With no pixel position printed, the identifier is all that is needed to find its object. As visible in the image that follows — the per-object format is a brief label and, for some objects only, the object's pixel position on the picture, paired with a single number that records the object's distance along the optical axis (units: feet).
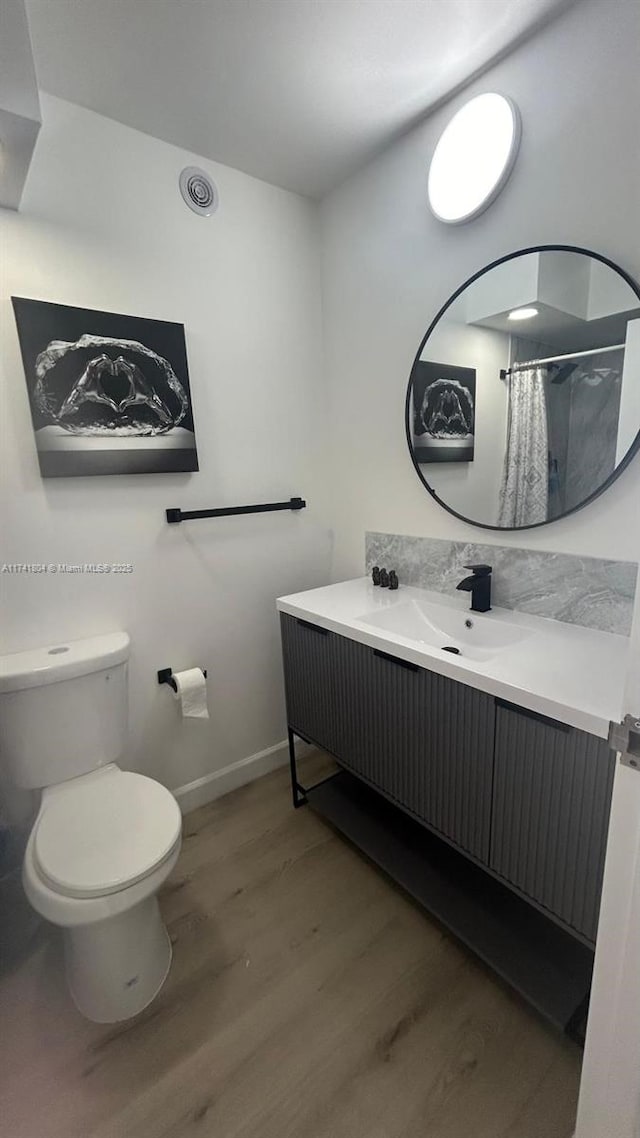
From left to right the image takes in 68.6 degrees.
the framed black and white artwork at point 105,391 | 4.73
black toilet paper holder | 6.03
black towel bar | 5.80
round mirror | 4.03
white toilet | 3.80
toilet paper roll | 5.91
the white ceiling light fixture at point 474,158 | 4.35
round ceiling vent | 5.41
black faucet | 5.12
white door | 2.41
